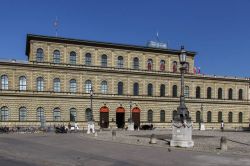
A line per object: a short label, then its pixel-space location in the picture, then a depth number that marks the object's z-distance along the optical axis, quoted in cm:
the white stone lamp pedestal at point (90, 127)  3355
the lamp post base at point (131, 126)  4282
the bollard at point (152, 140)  1994
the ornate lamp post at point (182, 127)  1793
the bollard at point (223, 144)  1648
